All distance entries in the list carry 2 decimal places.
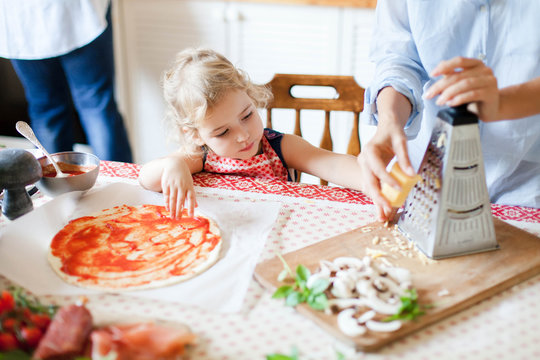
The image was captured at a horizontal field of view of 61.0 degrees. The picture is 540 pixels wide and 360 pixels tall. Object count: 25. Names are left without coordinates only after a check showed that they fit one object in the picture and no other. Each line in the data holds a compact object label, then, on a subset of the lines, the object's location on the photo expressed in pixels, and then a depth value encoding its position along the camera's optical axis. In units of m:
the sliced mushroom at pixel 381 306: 0.77
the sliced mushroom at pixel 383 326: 0.74
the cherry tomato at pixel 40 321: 0.73
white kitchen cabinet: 2.53
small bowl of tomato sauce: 1.14
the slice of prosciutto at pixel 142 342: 0.68
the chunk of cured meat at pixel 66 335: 0.68
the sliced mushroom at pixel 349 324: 0.73
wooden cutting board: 0.76
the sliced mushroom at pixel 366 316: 0.75
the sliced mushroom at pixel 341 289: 0.80
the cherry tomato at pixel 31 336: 0.70
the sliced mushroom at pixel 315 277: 0.82
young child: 1.26
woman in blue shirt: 1.14
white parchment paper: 0.86
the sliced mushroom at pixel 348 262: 0.89
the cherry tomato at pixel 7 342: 0.68
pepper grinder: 1.00
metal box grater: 0.86
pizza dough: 0.90
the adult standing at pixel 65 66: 2.07
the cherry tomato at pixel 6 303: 0.75
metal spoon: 1.18
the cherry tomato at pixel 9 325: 0.71
